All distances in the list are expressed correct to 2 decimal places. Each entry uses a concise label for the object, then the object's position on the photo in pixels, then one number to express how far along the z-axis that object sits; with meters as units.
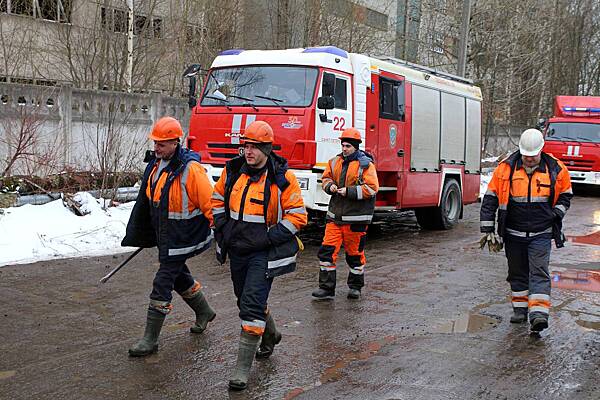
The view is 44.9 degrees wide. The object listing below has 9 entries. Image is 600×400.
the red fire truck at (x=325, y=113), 10.66
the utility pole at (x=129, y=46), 19.92
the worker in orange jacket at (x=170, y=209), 5.59
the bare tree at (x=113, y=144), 13.01
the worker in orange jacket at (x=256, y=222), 5.17
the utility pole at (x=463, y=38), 22.48
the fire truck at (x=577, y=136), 22.97
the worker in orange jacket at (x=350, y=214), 7.76
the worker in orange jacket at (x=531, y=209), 6.66
